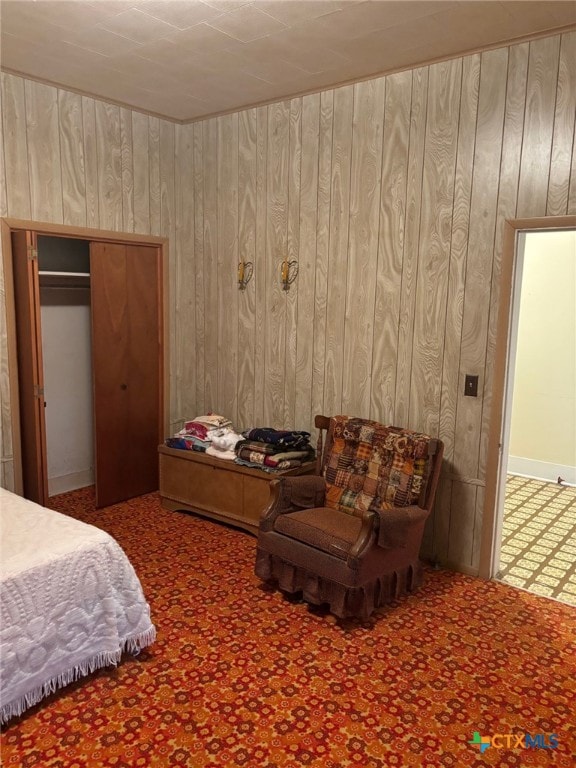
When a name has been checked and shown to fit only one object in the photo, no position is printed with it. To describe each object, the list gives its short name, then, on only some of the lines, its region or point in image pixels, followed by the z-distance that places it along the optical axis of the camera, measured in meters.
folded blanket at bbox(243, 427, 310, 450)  4.14
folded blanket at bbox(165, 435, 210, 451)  4.47
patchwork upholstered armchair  3.11
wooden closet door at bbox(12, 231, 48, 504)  3.98
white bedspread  2.35
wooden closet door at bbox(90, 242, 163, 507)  4.54
